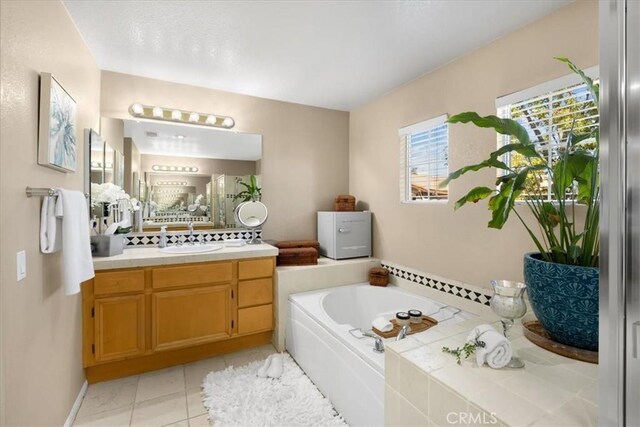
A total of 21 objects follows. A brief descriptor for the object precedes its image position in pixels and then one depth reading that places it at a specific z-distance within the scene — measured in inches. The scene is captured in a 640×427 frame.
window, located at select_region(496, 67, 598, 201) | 65.8
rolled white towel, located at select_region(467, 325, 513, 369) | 45.2
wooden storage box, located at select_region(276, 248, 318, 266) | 113.7
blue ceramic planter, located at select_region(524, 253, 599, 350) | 46.4
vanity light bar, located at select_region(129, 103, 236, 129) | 106.6
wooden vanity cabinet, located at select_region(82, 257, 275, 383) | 84.6
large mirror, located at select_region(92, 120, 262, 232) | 109.5
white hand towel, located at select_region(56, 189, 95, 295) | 59.4
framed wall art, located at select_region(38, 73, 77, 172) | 56.2
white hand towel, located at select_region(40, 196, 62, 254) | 56.6
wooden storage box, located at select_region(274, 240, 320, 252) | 119.7
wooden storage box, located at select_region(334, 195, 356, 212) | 133.8
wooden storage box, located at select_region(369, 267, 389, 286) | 117.2
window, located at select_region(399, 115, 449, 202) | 100.0
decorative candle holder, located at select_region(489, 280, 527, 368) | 49.8
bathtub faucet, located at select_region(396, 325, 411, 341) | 66.5
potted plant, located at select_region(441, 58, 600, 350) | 47.1
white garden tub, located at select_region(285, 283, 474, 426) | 64.4
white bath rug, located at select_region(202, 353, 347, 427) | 71.9
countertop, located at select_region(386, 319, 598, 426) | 36.1
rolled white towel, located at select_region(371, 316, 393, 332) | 83.6
